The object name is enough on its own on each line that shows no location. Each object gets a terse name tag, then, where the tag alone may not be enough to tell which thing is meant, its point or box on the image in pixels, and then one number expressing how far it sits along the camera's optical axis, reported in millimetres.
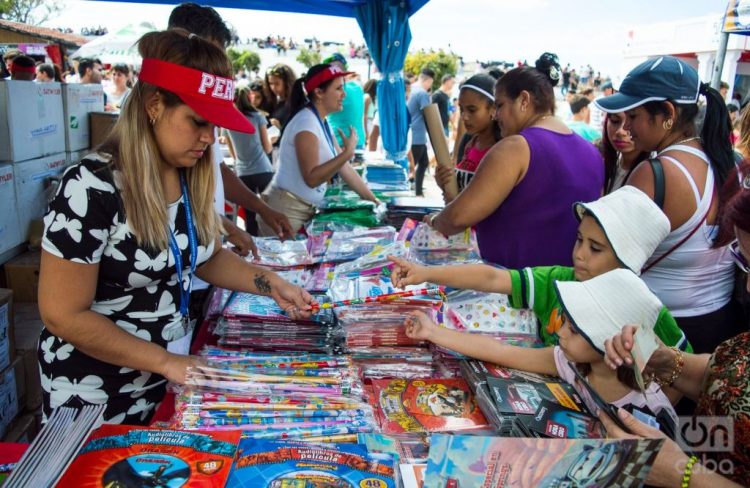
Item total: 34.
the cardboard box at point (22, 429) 2492
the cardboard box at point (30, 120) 2908
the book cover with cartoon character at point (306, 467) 983
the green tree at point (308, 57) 28908
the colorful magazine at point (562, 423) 1091
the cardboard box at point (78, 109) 3576
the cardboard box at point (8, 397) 2416
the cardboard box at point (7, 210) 2883
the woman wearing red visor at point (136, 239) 1257
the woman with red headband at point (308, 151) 3223
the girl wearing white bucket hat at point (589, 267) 1479
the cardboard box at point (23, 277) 3035
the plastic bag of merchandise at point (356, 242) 2246
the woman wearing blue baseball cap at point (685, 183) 1883
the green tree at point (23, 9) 32562
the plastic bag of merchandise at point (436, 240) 2432
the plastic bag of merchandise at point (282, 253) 2176
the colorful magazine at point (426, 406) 1308
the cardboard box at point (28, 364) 2625
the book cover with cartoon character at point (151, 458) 936
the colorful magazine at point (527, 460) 773
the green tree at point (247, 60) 26581
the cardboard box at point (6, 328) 2424
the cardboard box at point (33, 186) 3031
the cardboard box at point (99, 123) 3852
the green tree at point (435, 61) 18844
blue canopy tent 4816
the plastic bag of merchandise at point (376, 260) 1917
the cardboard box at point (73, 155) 3596
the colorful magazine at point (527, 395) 1228
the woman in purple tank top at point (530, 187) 2025
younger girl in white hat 1182
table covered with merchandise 799
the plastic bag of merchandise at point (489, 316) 1672
